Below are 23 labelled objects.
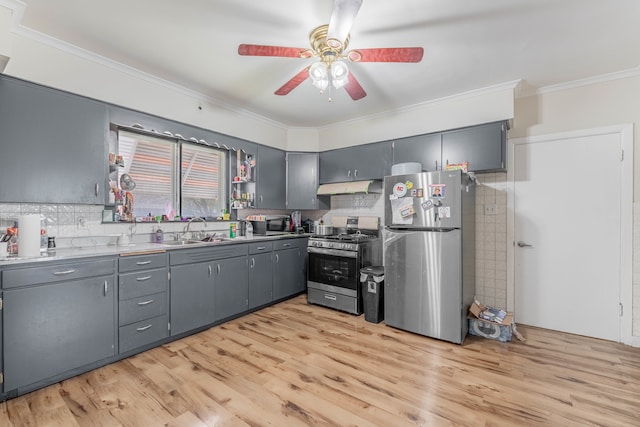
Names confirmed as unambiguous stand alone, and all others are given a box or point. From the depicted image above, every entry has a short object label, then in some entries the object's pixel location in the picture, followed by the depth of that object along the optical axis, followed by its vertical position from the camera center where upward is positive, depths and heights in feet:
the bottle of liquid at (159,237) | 10.03 -0.85
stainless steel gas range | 11.68 -2.33
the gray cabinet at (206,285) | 9.17 -2.57
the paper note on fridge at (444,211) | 9.16 +0.04
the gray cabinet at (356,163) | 12.68 +2.44
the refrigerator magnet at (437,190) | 9.26 +0.76
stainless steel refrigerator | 9.09 -1.36
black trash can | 10.87 -3.21
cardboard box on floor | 9.25 -3.87
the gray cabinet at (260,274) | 11.57 -2.59
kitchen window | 10.22 +1.55
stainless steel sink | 9.97 -1.08
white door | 9.31 -0.76
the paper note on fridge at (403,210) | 9.84 +0.10
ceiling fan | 5.65 +3.56
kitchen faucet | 11.32 -0.52
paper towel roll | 6.68 -0.52
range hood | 13.20 +1.25
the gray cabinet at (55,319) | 6.23 -2.59
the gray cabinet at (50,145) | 7.00 +1.85
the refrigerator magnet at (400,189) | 9.99 +0.85
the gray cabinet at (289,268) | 12.71 -2.60
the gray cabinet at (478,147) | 9.97 +2.46
